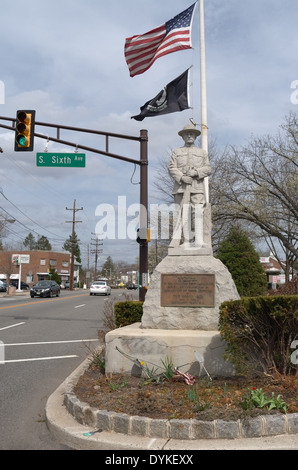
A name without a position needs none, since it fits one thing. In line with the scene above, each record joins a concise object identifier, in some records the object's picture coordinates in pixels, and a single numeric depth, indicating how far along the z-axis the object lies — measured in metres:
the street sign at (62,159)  15.04
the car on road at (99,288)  42.53
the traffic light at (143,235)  12.92
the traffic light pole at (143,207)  12.80
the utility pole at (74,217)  63.72
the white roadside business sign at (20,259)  46.66
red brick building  85.75
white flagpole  13.28
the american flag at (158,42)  11.91
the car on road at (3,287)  49.44
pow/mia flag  12.53
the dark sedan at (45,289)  35.50
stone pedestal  6.51
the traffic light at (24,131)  13.62
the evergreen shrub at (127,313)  9.45
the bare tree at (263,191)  21.28
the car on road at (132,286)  81.48
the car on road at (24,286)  59.64
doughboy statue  7.89
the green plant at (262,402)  4.62
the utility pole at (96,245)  96.24
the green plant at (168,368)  6.08
